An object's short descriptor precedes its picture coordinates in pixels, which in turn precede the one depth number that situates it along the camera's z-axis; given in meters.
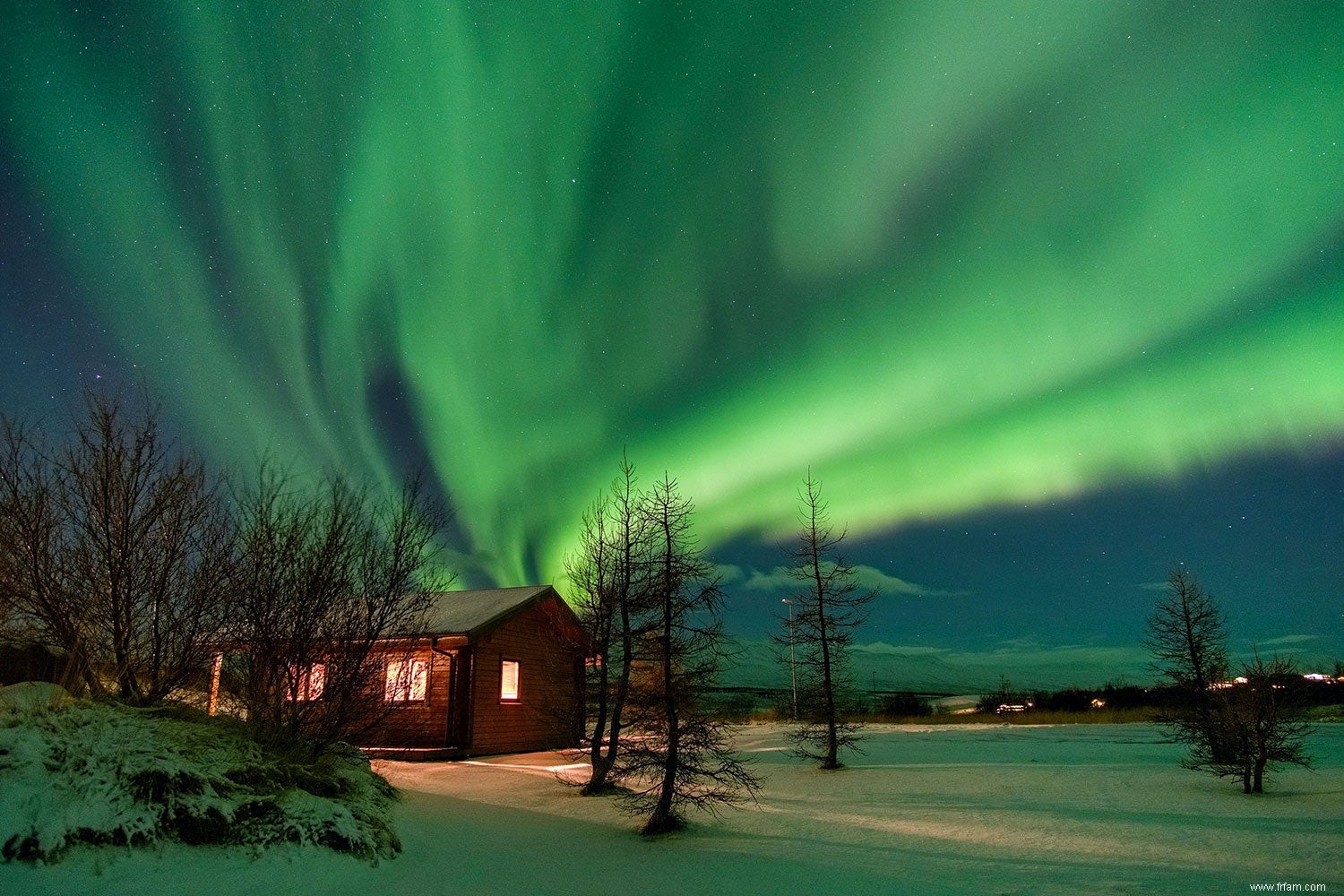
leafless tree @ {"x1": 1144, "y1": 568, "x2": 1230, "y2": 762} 21.36
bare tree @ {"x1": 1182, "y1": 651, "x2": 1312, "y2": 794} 14.58
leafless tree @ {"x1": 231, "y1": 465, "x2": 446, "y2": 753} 10.35
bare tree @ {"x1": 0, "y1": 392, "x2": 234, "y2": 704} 9.46
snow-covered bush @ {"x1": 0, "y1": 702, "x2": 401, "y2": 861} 6.05
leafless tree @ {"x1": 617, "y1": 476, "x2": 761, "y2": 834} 11.66
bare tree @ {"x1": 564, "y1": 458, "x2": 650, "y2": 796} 14.78
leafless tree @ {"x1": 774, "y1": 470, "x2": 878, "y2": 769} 21.86
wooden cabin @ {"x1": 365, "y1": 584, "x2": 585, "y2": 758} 21.55
